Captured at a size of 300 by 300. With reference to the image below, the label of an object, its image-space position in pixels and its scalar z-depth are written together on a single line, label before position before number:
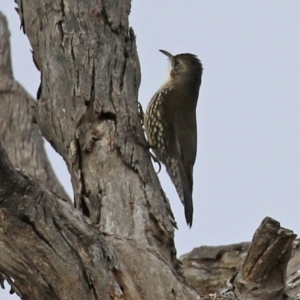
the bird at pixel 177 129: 10.41
